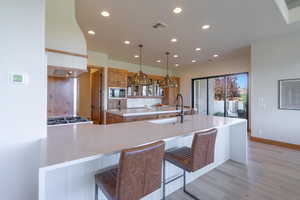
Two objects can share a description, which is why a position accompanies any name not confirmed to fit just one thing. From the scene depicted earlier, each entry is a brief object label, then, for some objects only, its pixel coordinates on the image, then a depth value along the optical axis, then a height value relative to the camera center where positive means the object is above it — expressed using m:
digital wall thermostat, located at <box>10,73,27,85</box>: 1.16 +0.19
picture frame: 3.47 +0.17
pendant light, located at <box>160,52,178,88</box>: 4.60 +0.62
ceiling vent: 3.01 +1.67
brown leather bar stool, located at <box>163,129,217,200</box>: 1.47 -0.62
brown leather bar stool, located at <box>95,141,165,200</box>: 0.96 -0.55
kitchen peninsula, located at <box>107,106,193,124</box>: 3.74 -0.42
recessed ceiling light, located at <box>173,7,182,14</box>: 2.51 +1.65
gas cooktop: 2.09 -0.32
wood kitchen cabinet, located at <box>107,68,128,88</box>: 5.02 +0.86
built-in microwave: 5.01 +0.30
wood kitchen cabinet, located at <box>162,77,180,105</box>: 7.07 +0.20
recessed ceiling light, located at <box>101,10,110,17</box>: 2.62 +1.67
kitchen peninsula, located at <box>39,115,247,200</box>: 0.98 -0.37
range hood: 1.76 +0.84
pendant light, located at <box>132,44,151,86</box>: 3.81 +0.61
